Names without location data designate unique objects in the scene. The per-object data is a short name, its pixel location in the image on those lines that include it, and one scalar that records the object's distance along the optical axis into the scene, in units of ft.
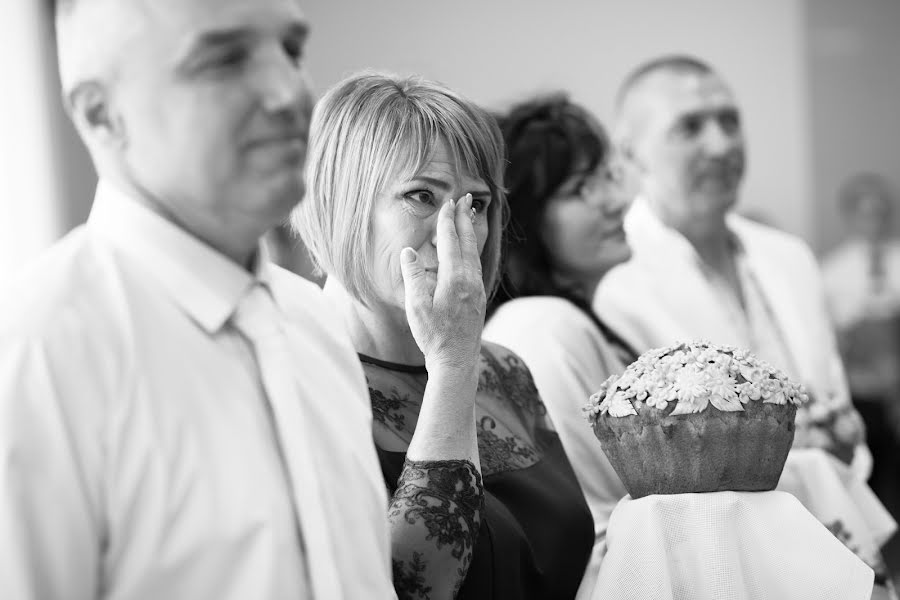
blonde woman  6.06
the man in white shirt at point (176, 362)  4.73
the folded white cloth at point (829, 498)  7.73
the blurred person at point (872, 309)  18.25
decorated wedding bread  6.44
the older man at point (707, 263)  8.71
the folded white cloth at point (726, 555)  6.36
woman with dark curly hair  7.84
